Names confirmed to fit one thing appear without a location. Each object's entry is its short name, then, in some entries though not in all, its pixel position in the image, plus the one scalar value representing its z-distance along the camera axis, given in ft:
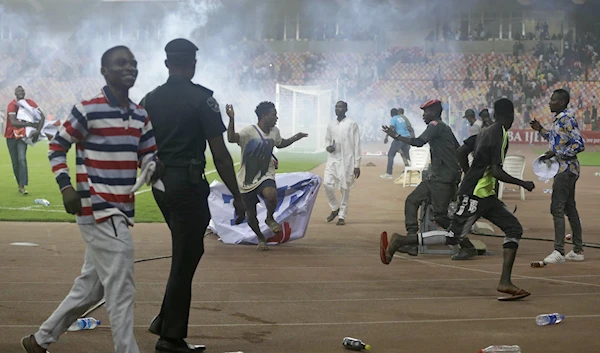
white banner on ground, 36.94
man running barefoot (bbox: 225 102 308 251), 34.86
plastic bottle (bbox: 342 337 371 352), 19.04
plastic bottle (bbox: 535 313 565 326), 21.88
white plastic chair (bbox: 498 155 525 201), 61.26
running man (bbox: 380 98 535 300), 27.25
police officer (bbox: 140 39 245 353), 18.94
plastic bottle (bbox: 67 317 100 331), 20.58
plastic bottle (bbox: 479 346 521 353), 18.67
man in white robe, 45.47
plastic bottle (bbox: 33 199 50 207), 51.06
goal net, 116.47
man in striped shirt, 15.94
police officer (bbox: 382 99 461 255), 33.14
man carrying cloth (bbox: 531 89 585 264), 31.89
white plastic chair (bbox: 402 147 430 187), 68.89
